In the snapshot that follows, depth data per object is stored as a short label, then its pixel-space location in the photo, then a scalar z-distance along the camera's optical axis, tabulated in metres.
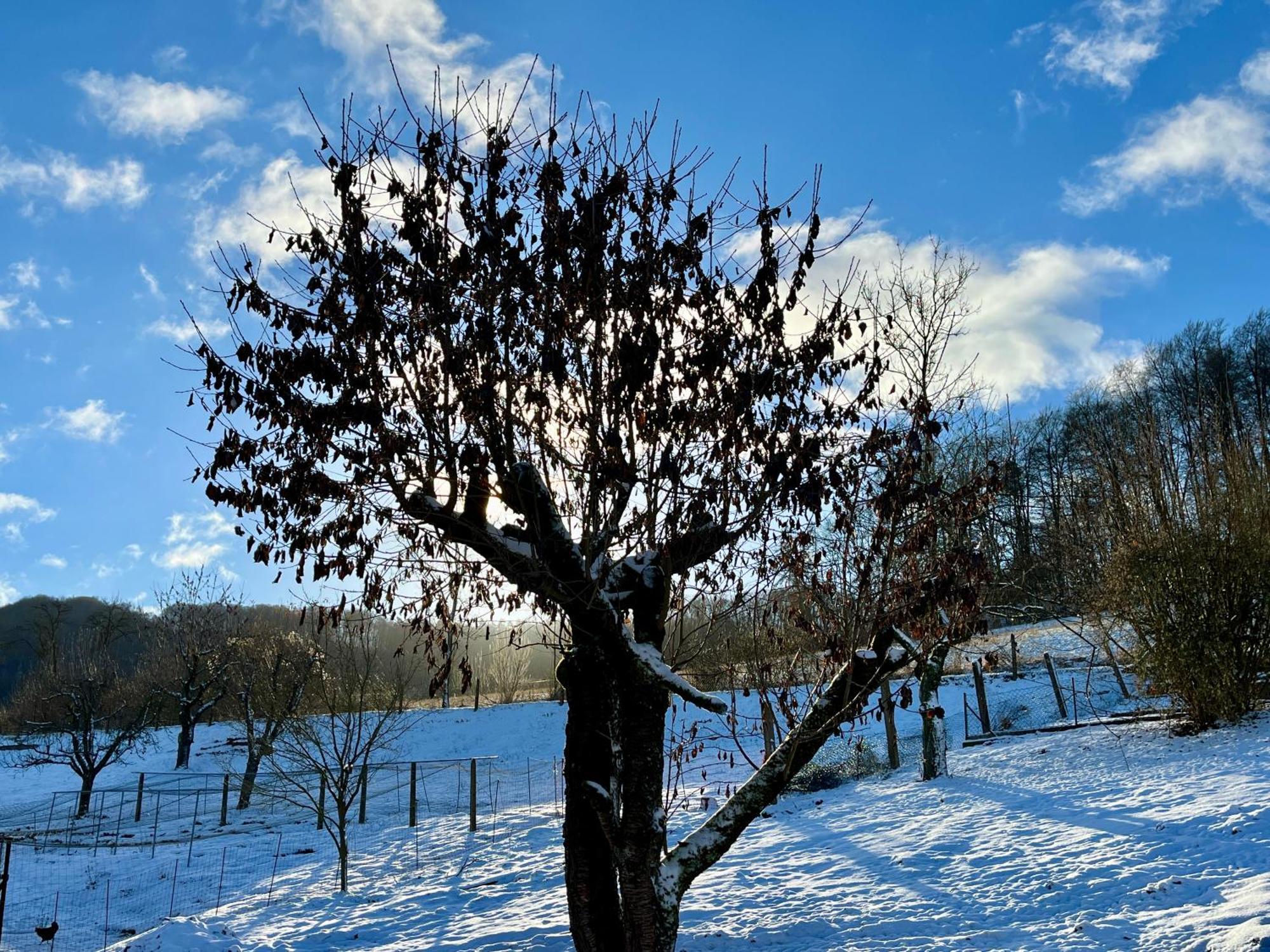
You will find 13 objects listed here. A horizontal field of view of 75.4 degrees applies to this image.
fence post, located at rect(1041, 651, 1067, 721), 17.44
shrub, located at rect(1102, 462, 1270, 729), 12.10
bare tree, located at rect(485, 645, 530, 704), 35.38
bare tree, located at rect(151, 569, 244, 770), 27.48
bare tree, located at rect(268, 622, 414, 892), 12.78
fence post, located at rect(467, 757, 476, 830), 15.91
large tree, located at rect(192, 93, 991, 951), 4.96
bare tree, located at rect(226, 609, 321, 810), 21.77
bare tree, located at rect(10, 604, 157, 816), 23.98
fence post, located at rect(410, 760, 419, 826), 17.67
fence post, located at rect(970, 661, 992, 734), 16.92
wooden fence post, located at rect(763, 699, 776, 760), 13.97
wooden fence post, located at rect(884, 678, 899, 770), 16.12
